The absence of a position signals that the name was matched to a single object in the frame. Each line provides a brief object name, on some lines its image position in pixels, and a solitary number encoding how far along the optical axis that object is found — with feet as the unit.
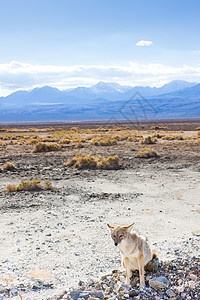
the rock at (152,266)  16.89
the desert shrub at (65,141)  110.52
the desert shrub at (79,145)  96.71
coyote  14.37
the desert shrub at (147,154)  70.74
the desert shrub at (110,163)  58.90
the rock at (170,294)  15.33
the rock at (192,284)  15.83
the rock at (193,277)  16.56
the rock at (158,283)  15.75
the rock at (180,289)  15.57
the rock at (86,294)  15.44
